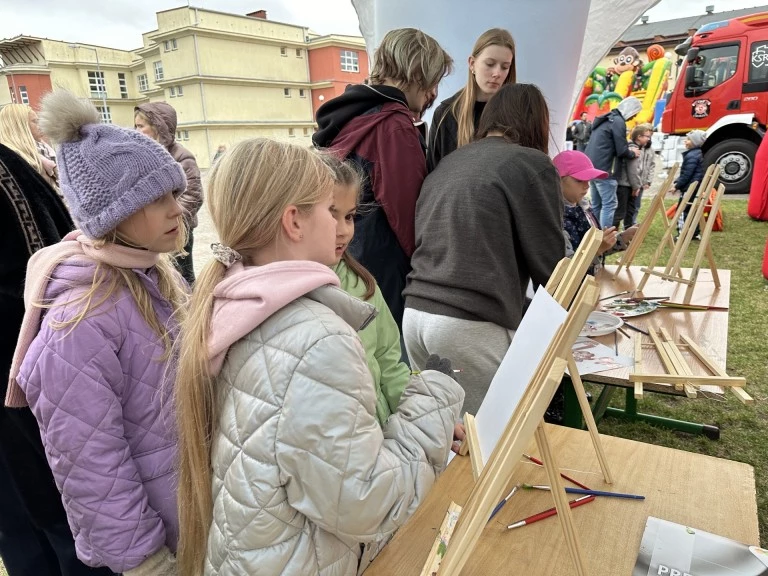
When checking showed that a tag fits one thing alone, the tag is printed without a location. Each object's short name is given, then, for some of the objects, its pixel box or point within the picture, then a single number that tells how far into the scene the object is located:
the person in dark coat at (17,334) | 1.32
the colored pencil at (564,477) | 1.15
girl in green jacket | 1.26
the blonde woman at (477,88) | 2.17
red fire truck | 8.46
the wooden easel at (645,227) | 2.72
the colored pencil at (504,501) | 1.09
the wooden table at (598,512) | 0.96
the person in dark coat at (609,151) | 5.93
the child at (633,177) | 6.13
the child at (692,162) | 6.79
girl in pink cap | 2.34
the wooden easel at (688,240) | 2.44
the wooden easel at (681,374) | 1.45
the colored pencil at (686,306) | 2.25
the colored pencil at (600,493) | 1.11
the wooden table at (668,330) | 1.64
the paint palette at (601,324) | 2.00
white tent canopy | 3.26
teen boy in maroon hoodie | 1.90
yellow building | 27.78
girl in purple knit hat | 1.02
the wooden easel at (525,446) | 0.68
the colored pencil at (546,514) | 1.05
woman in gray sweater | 1.58
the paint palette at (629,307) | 2.22
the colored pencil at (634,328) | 2.00
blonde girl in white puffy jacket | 0.77
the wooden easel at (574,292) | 0.86
